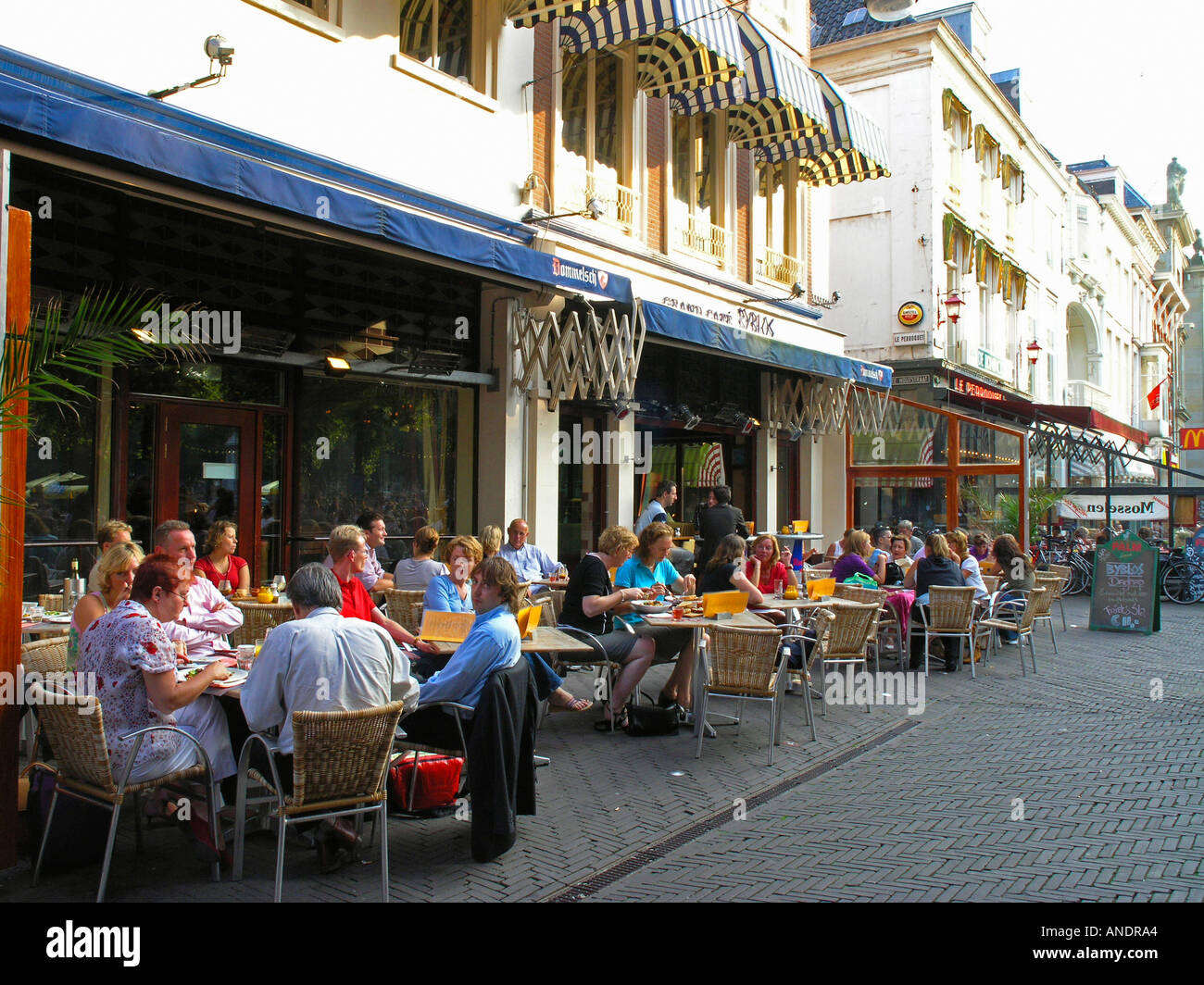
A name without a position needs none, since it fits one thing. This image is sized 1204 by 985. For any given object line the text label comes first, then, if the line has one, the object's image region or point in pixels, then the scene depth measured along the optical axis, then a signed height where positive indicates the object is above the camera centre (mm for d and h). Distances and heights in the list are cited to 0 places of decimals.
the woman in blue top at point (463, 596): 6020 -716
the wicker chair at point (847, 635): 8117 -1110
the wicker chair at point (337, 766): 4086 -1116
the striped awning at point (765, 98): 14102 +5796
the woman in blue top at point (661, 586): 7824 -710
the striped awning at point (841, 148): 16109 +5611
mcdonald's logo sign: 22672 +1336
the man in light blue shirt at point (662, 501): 11938 -54
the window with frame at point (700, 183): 15391 +4850
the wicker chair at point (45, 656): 5195 -840
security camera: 7812 +3435
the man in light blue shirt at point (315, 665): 4332 -729
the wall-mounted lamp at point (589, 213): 11836 +3332
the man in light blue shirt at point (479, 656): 4953 -779
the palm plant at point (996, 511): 18047 -249
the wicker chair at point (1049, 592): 11273 -1060
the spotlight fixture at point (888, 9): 13421 +6519
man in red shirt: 6535 -419
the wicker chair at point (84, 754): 4145 -1079
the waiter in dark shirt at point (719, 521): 11445 -282
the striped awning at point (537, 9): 10773 +5183
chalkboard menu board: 13859 -1235
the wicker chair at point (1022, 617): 10383 -1260
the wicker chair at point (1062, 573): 12494 -1064
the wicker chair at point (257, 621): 6861 -846
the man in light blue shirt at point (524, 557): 10109 -625
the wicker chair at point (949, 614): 10148 -1166
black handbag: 7492 -1658
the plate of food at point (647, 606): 7723 -842
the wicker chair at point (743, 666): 6746 -1132
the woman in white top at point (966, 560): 10852 -683
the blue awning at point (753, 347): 12195 +2075
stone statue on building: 58481 +18207
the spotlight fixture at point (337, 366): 10070 +1284
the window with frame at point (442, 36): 10750 +4988
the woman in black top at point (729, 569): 8078 -581
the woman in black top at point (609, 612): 7438 -864
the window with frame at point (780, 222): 17516 +4855
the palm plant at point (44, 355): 4301 +601
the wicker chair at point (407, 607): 8203 -896
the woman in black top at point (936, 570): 10414 -756
